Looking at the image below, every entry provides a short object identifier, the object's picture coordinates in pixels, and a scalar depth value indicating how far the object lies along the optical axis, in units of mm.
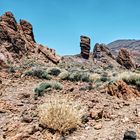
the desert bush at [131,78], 7286
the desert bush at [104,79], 8355
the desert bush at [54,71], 10555
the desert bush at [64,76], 9134
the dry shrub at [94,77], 8531
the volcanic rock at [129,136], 3172
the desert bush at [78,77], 8776
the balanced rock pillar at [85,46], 28882
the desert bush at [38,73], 9395
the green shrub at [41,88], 6189
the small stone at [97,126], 3840
